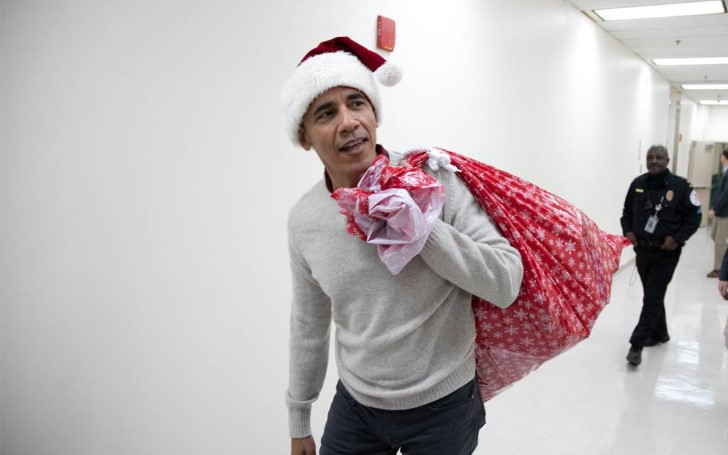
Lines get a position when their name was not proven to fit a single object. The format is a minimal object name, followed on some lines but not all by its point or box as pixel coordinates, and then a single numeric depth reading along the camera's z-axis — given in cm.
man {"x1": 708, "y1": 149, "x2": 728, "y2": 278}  562
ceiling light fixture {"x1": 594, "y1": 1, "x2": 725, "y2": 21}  488
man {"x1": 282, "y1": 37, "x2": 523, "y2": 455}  114
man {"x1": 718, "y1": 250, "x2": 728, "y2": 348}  250
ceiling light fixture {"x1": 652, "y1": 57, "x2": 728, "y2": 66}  760
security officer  348
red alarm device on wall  253
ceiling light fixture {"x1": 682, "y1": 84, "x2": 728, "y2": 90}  1029
